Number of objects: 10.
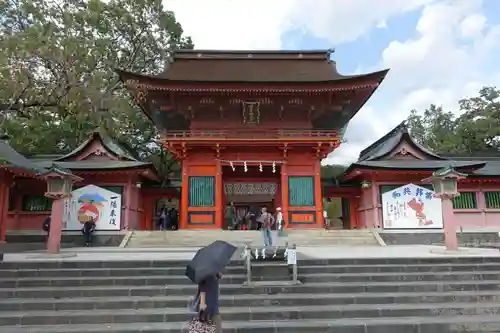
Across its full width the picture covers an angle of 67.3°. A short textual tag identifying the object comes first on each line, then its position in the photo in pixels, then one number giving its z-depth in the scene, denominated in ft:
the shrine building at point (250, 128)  61.26
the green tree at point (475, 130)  109.60
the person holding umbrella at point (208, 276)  15.29
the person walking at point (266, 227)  40.62
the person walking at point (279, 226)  47.50
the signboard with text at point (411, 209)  60.18
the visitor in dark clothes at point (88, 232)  55.98
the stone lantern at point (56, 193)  37.83
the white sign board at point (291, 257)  28.17
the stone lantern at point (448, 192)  39.04
